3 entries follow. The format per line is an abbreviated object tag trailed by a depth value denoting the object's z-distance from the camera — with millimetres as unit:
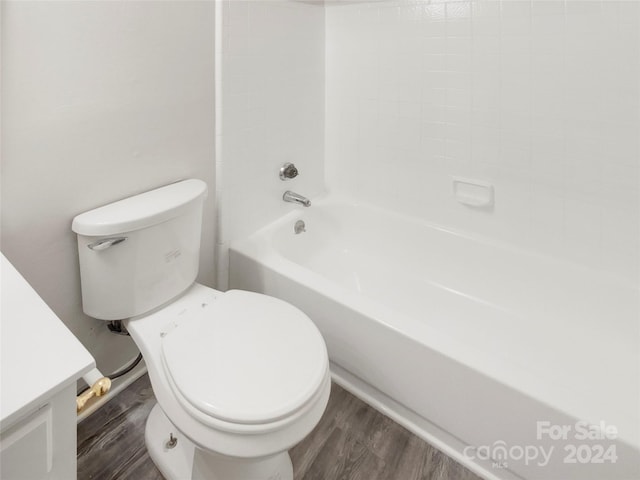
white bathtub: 981
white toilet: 866
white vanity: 512
